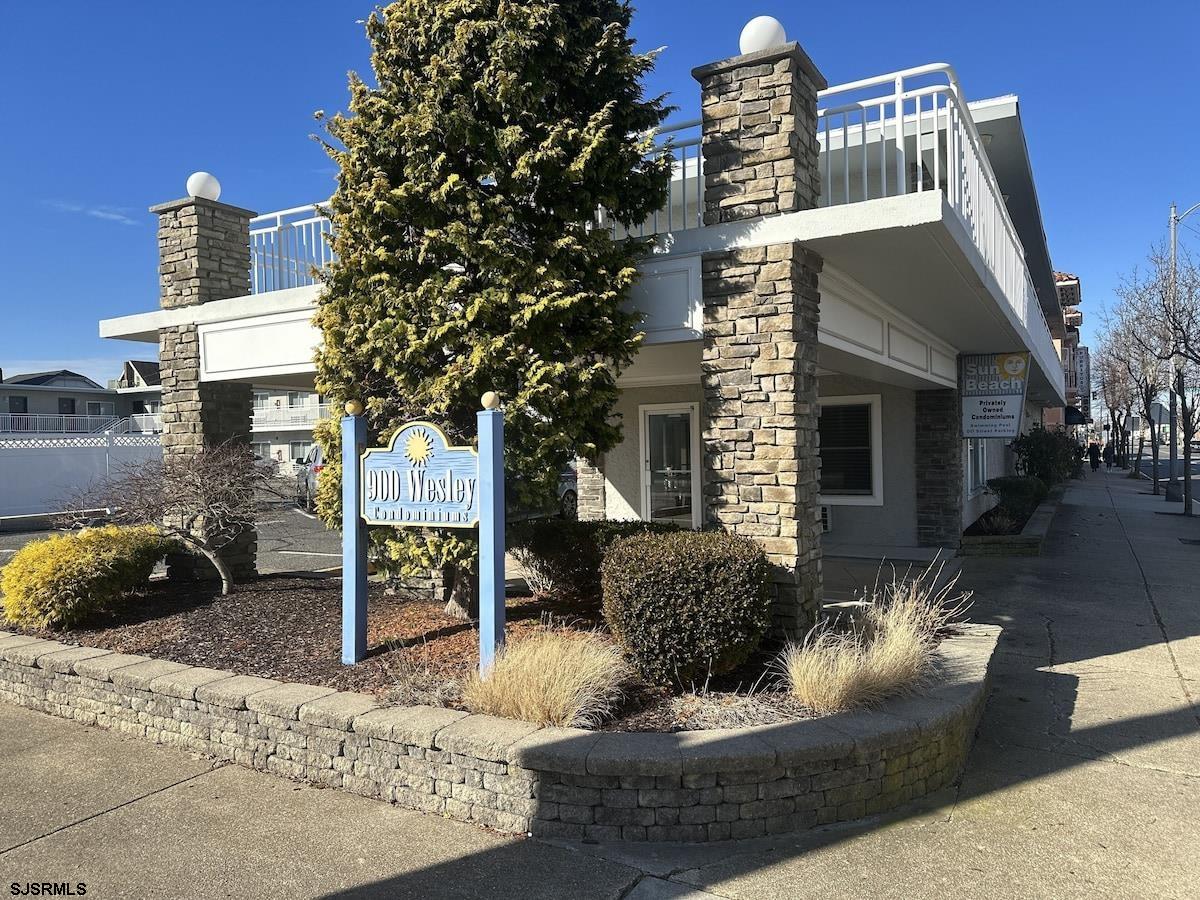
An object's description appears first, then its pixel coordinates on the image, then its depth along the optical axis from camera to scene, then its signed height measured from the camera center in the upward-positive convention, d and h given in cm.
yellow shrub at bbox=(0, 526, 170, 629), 660 -96
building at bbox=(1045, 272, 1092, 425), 4144 +545
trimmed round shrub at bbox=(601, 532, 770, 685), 463 -89
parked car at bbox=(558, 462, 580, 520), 1476 -77
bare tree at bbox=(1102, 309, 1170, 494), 2196 +285
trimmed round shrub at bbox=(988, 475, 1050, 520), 1384 -78
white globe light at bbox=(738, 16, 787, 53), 556 +286
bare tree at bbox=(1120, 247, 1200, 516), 1557 +286
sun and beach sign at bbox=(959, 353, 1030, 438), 1156 +82
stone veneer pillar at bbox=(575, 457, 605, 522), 1225 -53
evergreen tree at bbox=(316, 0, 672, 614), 552 +166
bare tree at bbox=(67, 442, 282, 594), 733 -33
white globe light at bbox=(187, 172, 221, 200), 844 +286
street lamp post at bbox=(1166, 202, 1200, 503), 1765 +38
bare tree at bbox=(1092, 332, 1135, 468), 3482 +317
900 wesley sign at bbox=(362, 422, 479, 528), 507 -15
